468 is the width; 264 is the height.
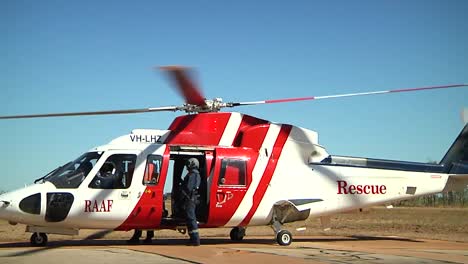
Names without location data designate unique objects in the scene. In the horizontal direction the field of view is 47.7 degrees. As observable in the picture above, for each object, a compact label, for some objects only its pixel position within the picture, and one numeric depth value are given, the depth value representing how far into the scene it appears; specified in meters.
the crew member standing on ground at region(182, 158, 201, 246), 13.87
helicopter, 13.66
